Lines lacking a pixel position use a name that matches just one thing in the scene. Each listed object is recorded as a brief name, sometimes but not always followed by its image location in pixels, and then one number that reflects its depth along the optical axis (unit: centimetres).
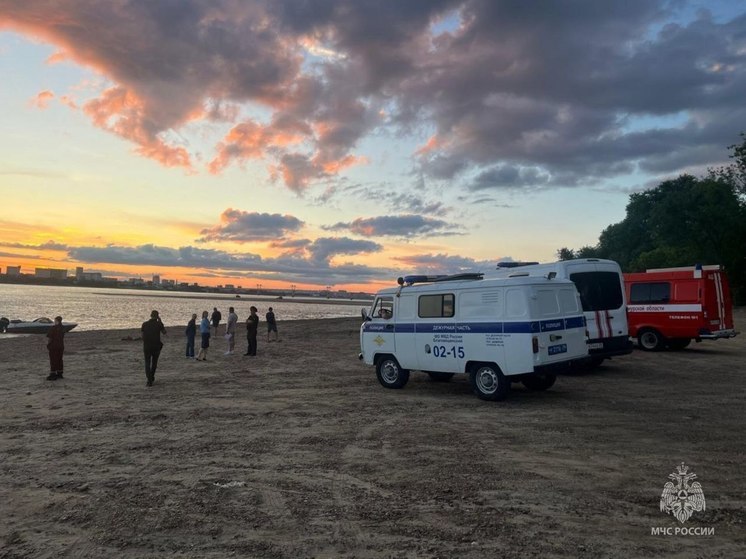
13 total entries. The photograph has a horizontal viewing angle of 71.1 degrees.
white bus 1448
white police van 1073
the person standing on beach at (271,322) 2819
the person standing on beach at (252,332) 2144
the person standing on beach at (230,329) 2153
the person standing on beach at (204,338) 2016
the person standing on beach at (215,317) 3129
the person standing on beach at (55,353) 1484
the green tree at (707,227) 5159
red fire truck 1886
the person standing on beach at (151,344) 1399
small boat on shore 4088
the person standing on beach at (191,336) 2030
